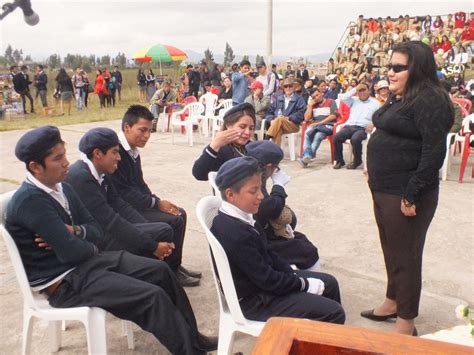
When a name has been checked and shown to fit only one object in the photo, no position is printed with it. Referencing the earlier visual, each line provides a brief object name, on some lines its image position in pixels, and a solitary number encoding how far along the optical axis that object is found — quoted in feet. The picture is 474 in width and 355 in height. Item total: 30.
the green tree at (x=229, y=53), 189.49
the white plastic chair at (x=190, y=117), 30.76
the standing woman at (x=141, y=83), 66.54
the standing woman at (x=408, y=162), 8.13
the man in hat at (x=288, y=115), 25.32
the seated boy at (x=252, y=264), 7.38
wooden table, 3.94
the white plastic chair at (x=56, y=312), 7.37
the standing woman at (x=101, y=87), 57.72
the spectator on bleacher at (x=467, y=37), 59.88
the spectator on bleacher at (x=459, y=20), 63.41
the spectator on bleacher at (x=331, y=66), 66.49
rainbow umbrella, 60.13
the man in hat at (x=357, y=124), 23.47
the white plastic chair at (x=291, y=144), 25.96
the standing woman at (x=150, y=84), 62.18
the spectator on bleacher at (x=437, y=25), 64.59
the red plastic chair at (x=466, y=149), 20.70
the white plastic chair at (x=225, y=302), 7.22
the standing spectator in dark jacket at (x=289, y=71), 59.13
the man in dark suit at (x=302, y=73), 55.11
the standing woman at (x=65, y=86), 52.23
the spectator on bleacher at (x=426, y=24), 65.82
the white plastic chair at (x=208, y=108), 33.68
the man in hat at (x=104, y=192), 9.41
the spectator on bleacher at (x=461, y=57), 54.13
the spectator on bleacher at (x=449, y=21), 64.90
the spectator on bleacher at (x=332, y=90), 38.08
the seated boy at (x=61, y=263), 7.48
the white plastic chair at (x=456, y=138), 21.06
